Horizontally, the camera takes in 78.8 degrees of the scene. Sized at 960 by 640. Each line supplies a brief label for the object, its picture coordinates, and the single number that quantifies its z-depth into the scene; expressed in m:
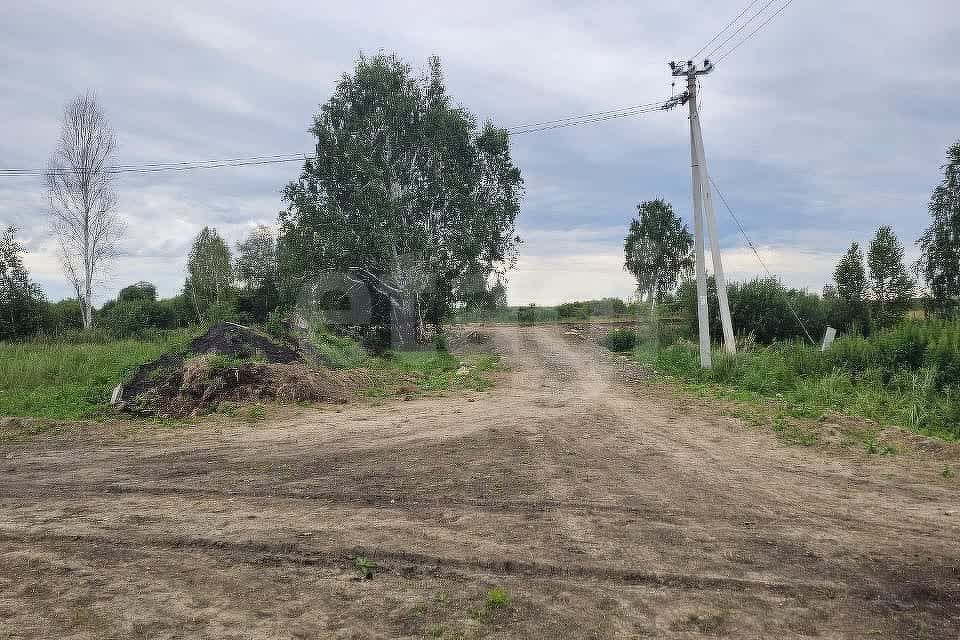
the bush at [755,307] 22.86
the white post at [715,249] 14.86
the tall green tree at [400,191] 20.92
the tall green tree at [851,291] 27.36
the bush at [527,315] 36.24
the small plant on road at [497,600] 3.47
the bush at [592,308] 38.00
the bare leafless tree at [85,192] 29.20
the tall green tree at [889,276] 30.23
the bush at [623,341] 24.44
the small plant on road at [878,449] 7.36
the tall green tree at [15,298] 27.36
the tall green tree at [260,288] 25.14
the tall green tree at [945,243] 29.80
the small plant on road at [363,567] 3.87
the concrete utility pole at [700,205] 14.69
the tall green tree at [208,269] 38.25
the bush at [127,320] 27.47
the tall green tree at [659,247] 39.94
